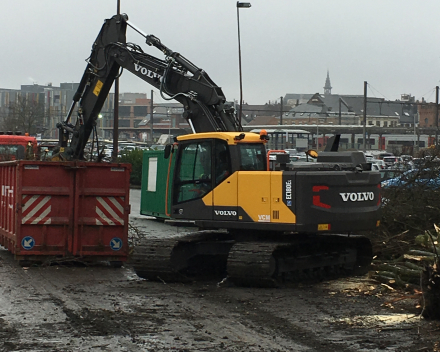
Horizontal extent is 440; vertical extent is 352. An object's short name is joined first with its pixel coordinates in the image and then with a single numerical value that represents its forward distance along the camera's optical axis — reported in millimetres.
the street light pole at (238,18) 33531
